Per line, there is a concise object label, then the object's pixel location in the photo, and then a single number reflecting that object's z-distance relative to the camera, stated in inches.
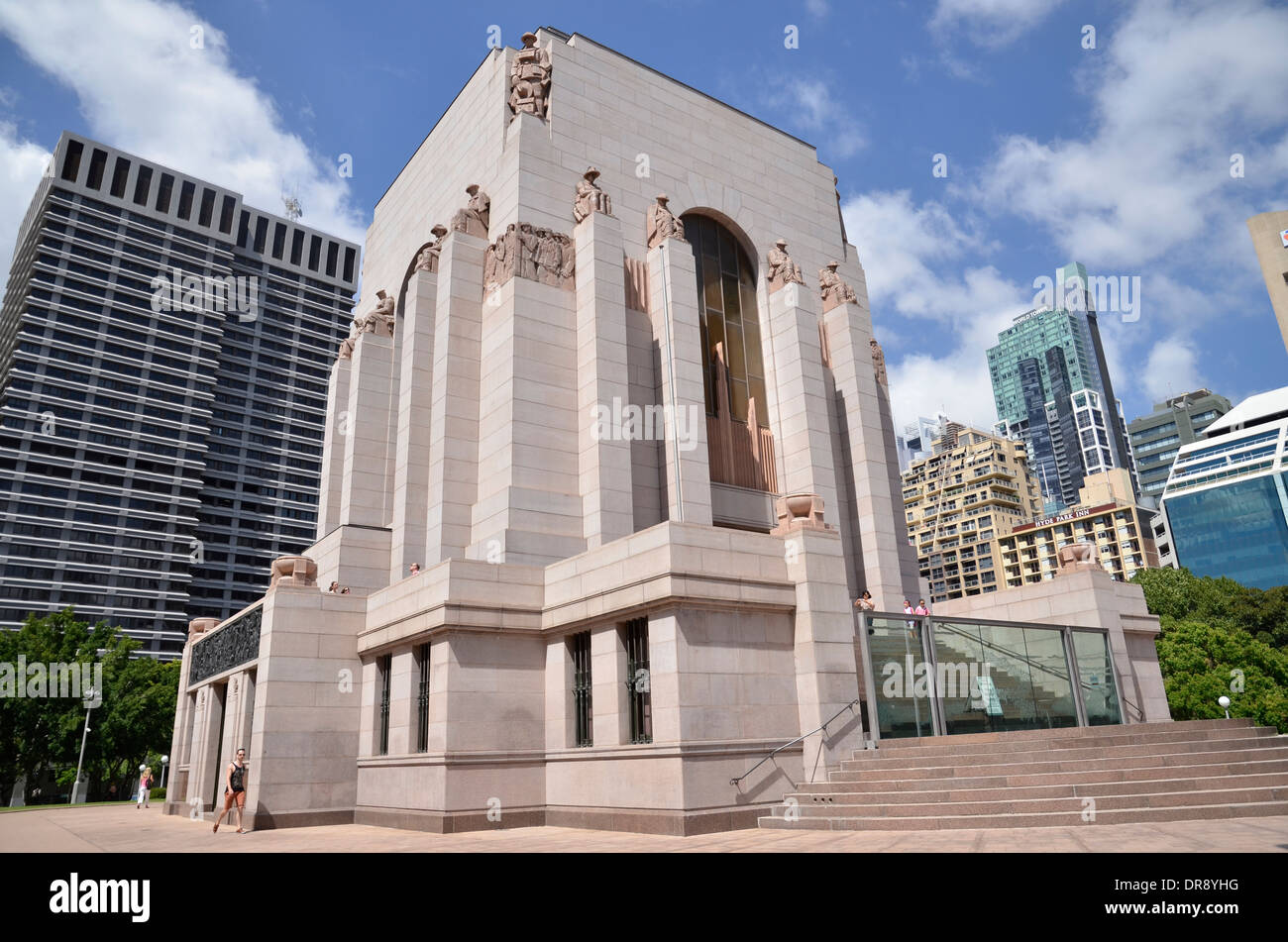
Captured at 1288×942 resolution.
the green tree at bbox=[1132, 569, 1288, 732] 1788.9
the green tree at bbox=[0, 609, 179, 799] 2107.5
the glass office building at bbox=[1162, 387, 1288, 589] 4340.6
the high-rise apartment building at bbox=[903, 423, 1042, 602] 5900.6
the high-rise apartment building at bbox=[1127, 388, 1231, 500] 7396.7
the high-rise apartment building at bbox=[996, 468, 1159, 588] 5295.3
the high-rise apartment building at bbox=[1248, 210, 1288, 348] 2251.5
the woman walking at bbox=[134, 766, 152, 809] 1563.7
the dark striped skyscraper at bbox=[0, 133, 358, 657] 4419.3
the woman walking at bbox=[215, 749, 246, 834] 848.3
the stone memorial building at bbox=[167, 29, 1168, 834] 746.2
